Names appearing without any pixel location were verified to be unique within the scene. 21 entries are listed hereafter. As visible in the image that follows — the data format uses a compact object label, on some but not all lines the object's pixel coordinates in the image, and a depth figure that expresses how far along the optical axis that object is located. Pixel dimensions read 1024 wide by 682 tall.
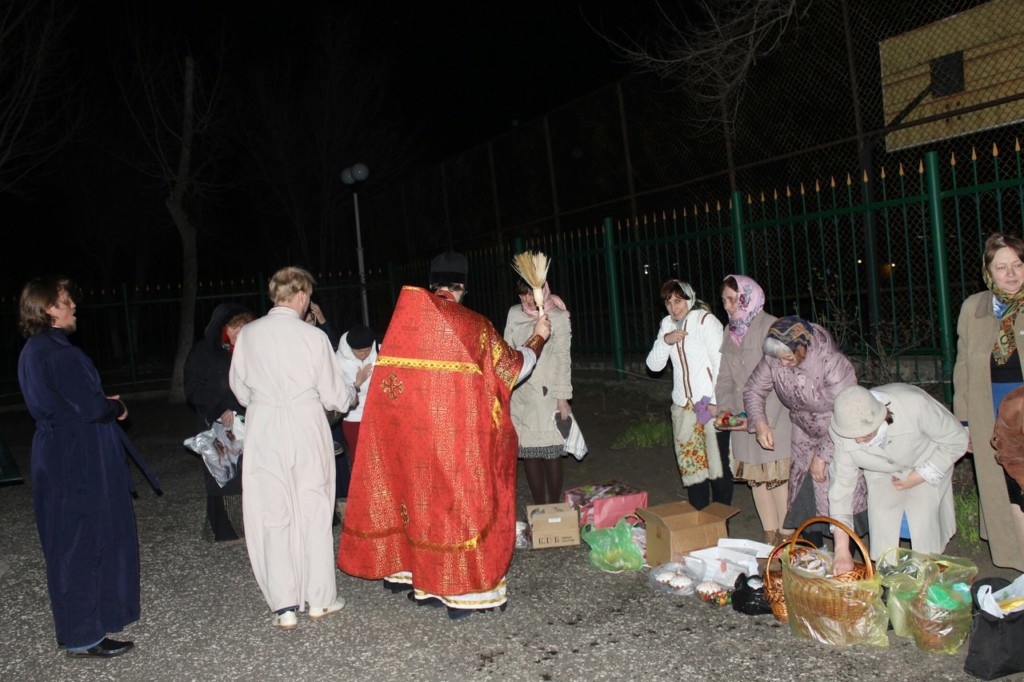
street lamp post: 16.20
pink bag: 6.21
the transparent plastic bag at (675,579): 5.12
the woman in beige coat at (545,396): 6.54
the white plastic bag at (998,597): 3.85
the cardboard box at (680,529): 5.41
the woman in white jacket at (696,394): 6.12
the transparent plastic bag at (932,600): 4.09
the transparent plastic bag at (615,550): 5.62
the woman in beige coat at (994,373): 4.54
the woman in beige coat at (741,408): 5.55
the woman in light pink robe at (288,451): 4.99
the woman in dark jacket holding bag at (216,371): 6.45
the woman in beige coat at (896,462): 4.34
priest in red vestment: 4.81
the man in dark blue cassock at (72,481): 4.75
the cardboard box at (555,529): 6.09
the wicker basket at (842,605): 4.18
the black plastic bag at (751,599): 4.73
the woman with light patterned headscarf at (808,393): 4.92
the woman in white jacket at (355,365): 6.65
